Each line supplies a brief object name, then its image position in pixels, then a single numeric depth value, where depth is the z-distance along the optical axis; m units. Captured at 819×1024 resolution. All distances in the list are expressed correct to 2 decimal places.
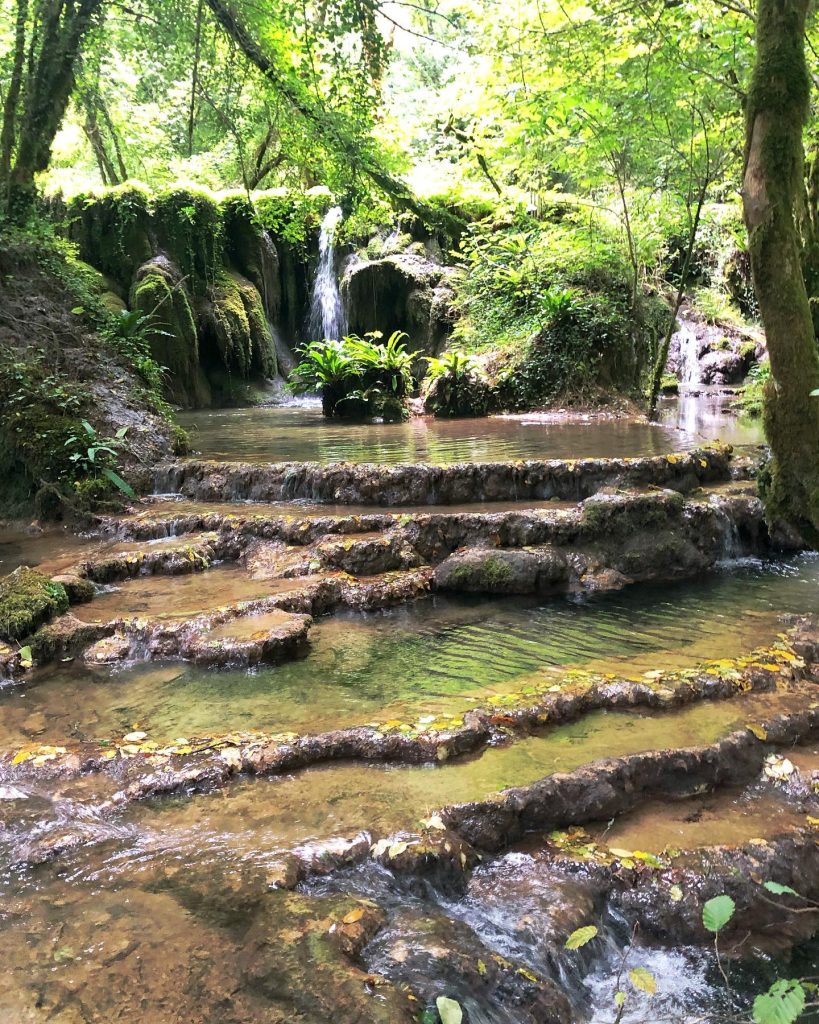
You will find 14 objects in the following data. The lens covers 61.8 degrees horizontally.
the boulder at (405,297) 16.05
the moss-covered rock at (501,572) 5.95
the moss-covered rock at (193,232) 16.83
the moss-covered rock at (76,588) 5.42
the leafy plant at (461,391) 13.63
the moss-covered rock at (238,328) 16.73
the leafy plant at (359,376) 13.27
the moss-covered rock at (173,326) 15.53
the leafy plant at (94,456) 7.97
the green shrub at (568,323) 13.55
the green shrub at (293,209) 12.33
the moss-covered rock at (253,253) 17.92
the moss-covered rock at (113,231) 16.50
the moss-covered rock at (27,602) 4.60
